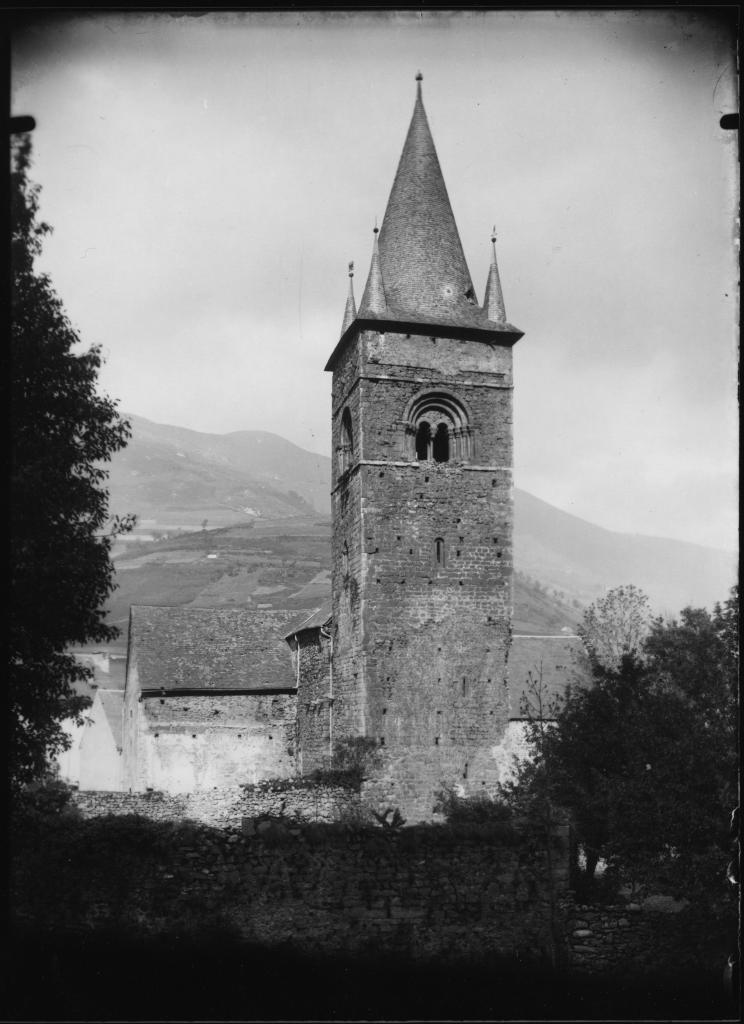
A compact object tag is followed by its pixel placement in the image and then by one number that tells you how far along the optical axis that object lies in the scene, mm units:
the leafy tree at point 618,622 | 41406
